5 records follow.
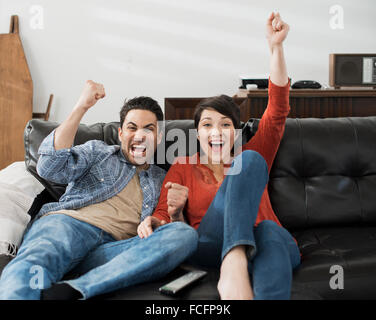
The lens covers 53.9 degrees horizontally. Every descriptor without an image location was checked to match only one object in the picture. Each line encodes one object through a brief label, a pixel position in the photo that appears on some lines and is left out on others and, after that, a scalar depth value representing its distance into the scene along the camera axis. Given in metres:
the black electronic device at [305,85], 2.63
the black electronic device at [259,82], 2.60
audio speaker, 2.68
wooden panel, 2.76
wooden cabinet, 2.49
